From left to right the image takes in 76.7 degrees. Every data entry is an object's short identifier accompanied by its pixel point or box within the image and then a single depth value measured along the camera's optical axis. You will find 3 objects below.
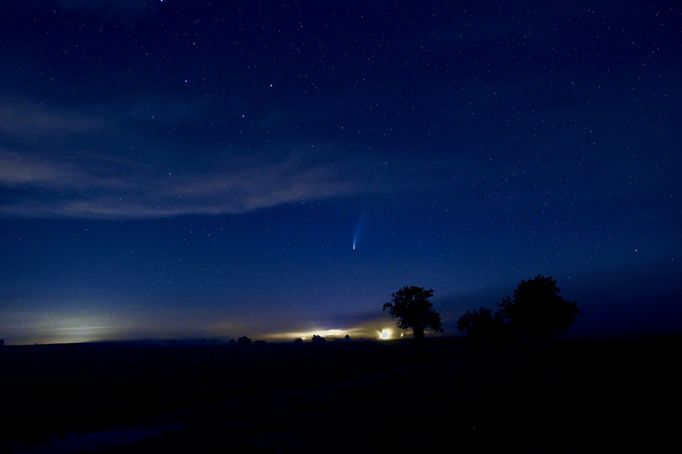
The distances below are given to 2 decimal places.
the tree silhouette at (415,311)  86.38
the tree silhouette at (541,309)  68.94
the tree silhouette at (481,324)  92.19
